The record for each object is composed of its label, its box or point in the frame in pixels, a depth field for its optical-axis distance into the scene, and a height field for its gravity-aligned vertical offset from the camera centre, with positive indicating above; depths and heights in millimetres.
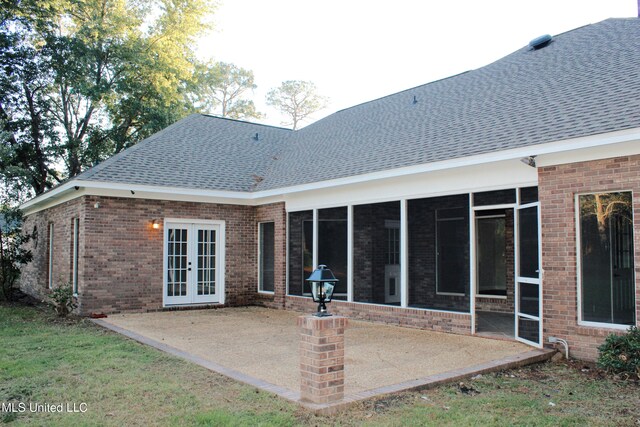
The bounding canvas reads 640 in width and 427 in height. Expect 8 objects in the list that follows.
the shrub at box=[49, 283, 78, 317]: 11203 -1235
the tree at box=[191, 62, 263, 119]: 36531 +10853
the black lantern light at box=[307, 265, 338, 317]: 4996 -442
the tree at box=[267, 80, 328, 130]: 40219 +11343
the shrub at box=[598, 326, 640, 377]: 5766 -1290
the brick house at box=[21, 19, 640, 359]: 6898 +724
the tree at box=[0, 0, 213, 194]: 20703 +7150
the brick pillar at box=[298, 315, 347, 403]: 4711 -1089
